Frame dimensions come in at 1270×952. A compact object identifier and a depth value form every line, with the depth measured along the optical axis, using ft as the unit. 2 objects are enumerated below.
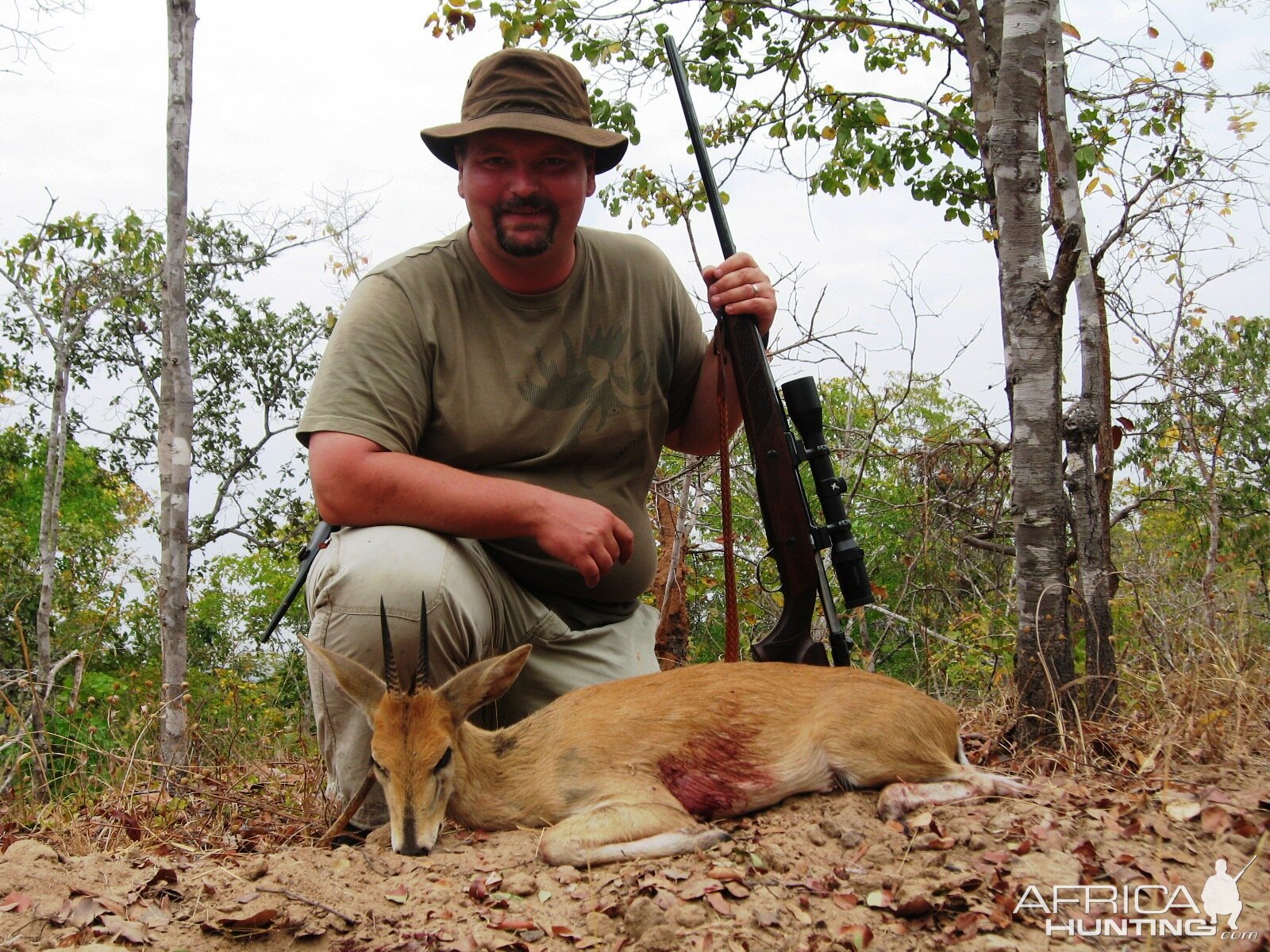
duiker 11.24
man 13.07
